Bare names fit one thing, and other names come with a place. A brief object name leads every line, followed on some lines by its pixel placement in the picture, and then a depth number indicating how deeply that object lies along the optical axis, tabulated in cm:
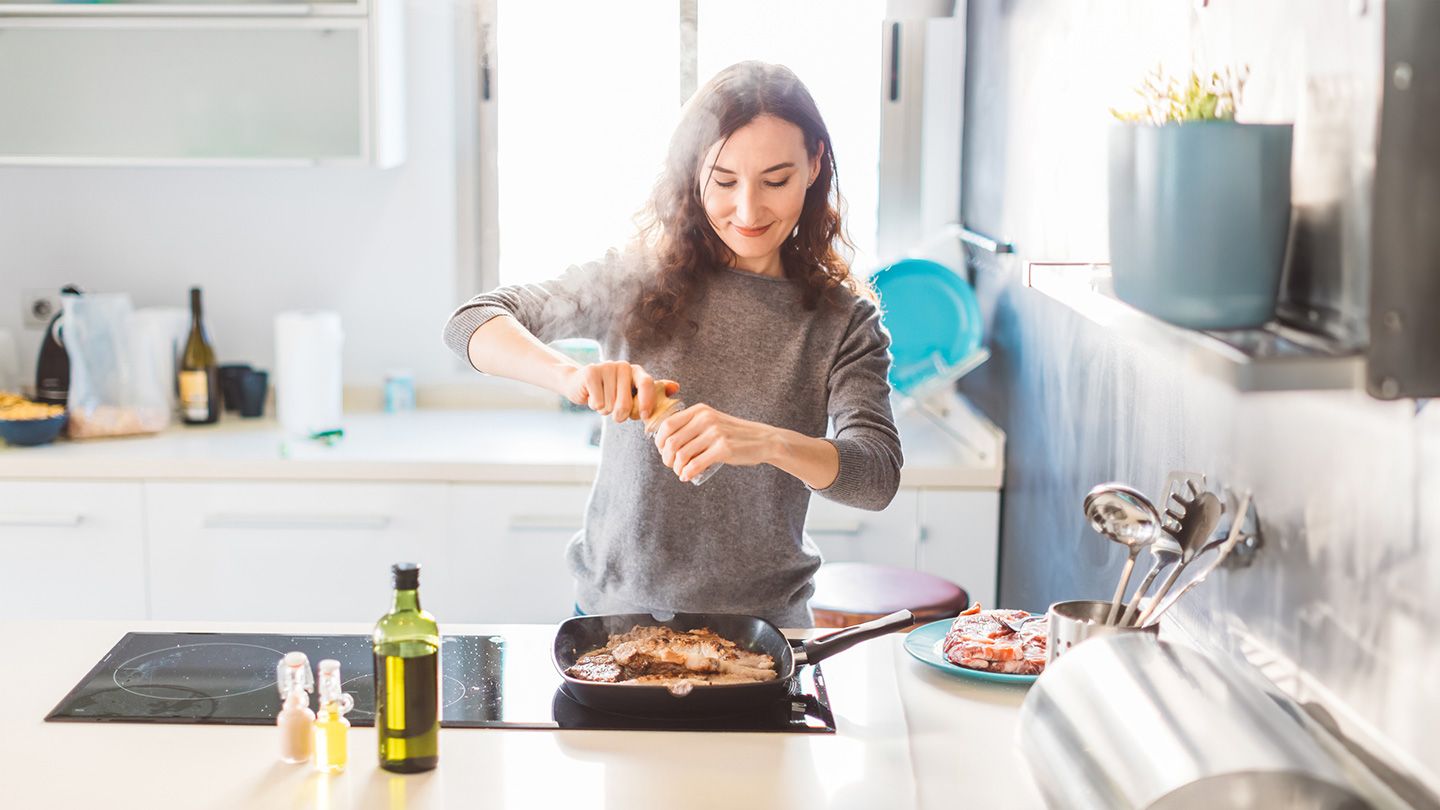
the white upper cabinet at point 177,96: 317
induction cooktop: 152
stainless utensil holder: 146
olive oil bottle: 133
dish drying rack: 295
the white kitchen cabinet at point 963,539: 291
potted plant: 112
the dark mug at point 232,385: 336
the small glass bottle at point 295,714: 138
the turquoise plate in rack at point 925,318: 304
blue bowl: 297
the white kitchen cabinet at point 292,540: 291
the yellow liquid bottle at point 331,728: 135
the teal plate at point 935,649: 163
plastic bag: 314
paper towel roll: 320
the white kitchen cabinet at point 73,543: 291
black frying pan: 150
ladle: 149
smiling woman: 184
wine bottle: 325
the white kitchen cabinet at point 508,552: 290
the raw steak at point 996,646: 165
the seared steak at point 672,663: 156
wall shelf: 98
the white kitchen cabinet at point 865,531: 290
